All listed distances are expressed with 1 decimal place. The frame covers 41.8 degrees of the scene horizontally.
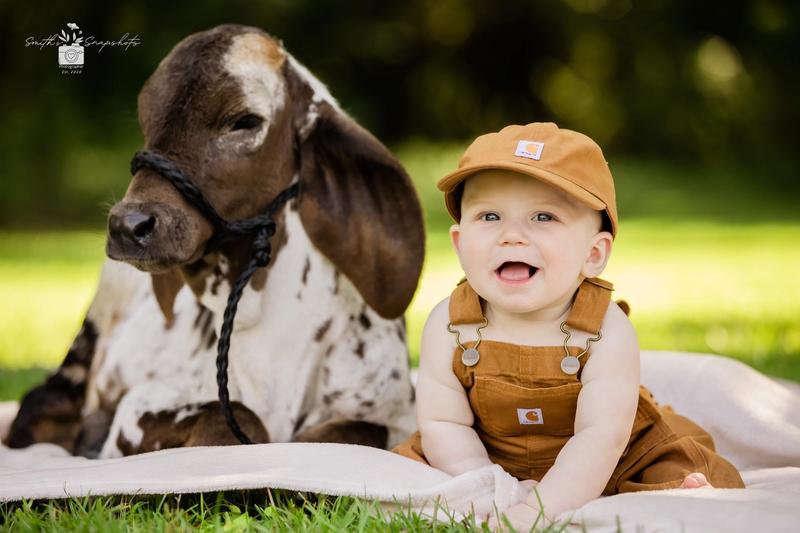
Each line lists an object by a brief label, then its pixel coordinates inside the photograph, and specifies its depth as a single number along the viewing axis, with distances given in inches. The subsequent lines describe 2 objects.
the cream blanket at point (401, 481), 95.5
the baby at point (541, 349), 102.5
